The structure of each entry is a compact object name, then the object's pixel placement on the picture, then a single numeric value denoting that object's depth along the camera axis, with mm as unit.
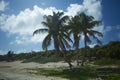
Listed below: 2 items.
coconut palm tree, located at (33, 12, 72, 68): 18307
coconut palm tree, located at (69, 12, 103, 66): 20220
